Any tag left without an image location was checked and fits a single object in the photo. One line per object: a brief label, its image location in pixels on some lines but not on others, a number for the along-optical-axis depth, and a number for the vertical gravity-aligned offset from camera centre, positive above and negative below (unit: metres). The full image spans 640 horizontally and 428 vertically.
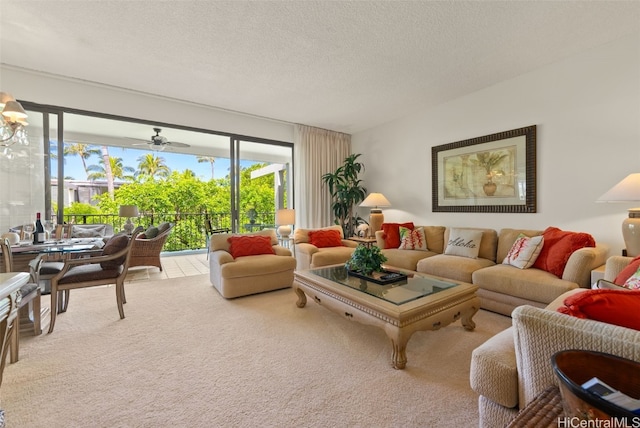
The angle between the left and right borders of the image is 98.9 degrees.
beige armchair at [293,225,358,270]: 3.72 -0.56
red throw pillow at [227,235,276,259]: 3.58 -0.42
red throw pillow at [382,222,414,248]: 4.16 -0.31
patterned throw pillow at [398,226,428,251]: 3.96 -0.40
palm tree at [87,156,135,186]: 8.05 +1.56
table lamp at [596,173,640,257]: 2.28 +0.09
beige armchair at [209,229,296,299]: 3.18 -0.69
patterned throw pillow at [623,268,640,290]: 1.45 -0.39
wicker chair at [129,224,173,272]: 4.48 -0.60
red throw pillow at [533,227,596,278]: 2.57 -0.36
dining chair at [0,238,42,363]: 1.90 -0.62
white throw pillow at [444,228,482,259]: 3.38 -0.40
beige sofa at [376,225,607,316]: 2.38 -0.61
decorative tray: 2.43 -0.59
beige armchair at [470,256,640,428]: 0.83 -0.55
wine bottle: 2.66 -0.18
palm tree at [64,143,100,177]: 9.05 +2.18
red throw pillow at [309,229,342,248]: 4.22 -0.39
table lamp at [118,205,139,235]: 5.32 +0.08
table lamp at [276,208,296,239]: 4.61 -0.11
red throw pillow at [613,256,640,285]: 1.66 -0.38
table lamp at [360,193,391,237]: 4.67 +0.13
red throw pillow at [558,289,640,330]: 0.92 -0.34
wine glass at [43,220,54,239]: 2.97 -0.13
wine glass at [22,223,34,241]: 2.76 -0.16
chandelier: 2.33 +0.85
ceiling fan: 4.86 +1.31
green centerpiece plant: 2.60 -0.45
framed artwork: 3.36 +0.53
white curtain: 5.35 +0.88
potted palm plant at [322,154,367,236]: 5.32 +0.44
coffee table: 1.82 -0.67
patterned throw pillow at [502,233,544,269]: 2.79 -0.42
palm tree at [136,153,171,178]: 9.33 +1.72
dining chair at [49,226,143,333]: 2.38 -0.52
